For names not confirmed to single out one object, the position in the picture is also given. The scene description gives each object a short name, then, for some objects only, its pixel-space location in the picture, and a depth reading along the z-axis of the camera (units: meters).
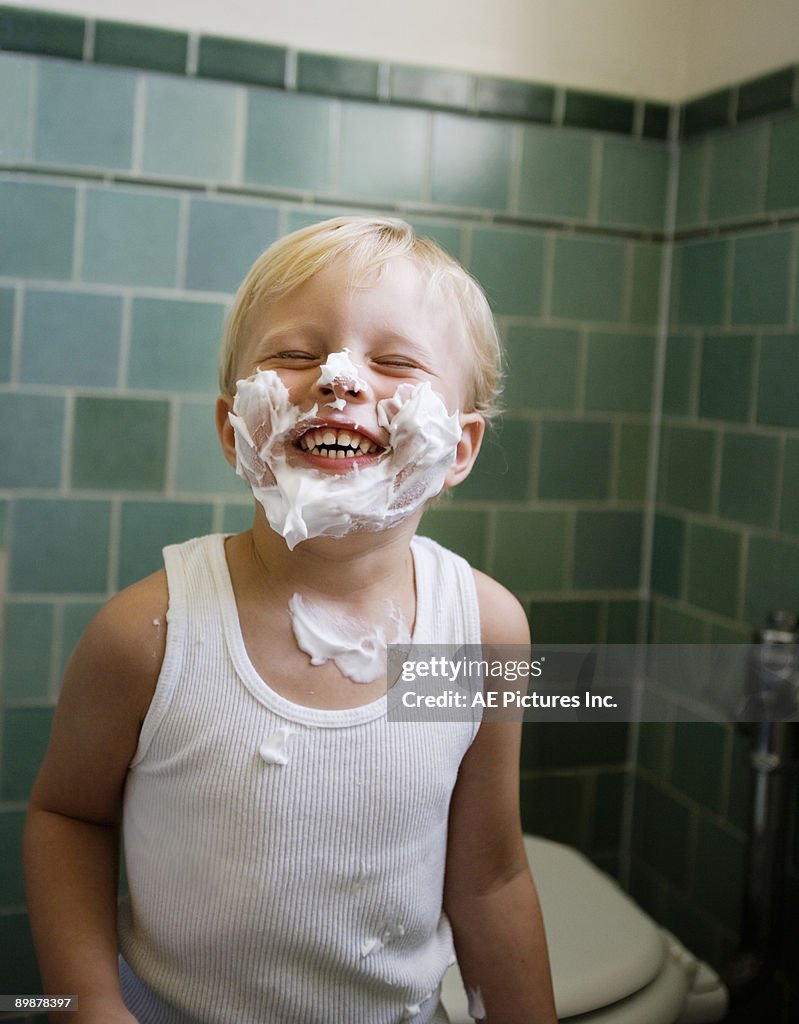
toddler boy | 0.76
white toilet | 1.04
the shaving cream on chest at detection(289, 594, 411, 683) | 0.82
